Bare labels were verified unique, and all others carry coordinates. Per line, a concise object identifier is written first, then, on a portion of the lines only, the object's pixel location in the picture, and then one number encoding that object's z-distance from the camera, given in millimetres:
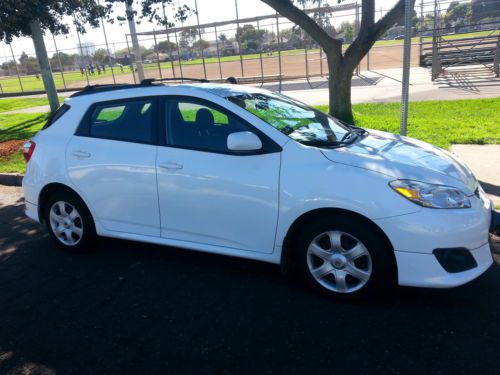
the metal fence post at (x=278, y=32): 19812
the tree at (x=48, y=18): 9875
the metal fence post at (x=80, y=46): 25117
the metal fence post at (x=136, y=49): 20281
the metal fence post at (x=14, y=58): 26939
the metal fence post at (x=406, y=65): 4980
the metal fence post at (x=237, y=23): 20511
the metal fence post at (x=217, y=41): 21203
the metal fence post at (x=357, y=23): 18981
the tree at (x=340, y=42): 8453
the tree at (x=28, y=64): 30336
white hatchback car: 3176
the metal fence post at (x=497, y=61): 15661
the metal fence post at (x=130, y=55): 22770
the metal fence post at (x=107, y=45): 24153
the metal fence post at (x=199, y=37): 21383
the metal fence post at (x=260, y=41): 20441
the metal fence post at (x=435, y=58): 16125
